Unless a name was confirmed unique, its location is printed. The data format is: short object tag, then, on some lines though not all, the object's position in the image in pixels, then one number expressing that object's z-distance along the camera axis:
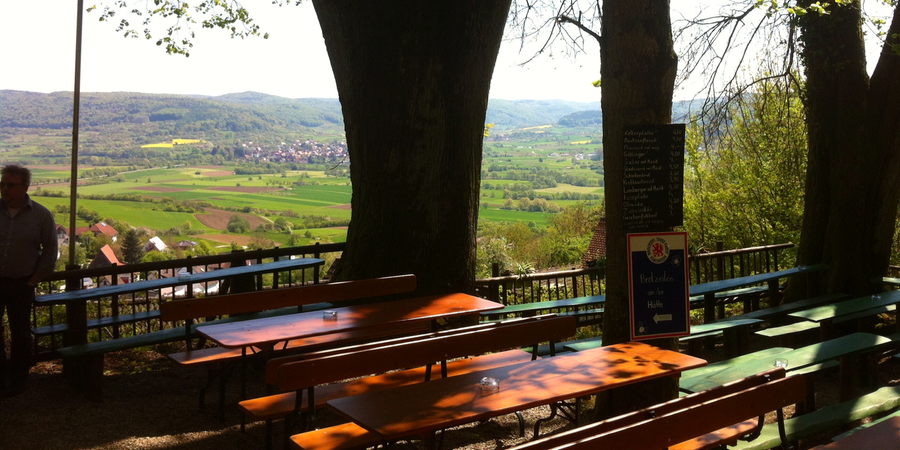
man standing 5.43
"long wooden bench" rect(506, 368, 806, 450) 2.47
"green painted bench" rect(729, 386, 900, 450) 3.64
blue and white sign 4.05
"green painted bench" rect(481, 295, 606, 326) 6.73
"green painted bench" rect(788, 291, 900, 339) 5.75
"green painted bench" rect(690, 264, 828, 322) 6.84
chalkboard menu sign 3.90
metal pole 6.96
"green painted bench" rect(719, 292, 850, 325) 6.87
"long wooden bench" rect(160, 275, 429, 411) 4.77
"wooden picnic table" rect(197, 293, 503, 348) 4.26
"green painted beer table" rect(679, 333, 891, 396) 4.27
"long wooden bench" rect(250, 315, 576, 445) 3.29
